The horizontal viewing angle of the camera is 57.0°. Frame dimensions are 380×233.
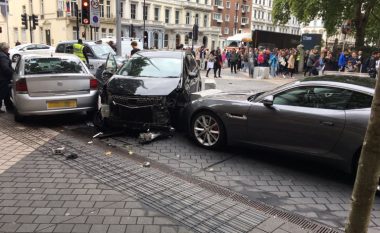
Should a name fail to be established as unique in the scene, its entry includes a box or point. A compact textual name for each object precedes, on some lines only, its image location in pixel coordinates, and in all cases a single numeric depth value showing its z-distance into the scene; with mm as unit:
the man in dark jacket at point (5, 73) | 8672
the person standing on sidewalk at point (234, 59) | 23828
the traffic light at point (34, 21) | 35094
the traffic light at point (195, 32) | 20156
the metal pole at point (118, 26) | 13673
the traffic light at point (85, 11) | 14781
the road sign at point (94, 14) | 14986
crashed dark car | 6543
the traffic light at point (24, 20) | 37281
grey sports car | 4742
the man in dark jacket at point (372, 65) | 17294
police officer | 13789
